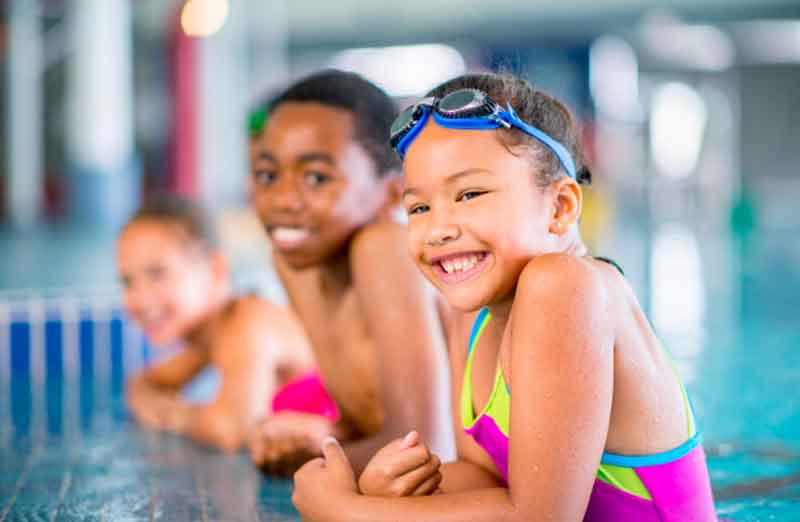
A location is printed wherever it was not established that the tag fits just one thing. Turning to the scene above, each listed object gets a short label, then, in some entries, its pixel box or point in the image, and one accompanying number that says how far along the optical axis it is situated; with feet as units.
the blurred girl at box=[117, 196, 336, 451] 13.12
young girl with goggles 6.18
